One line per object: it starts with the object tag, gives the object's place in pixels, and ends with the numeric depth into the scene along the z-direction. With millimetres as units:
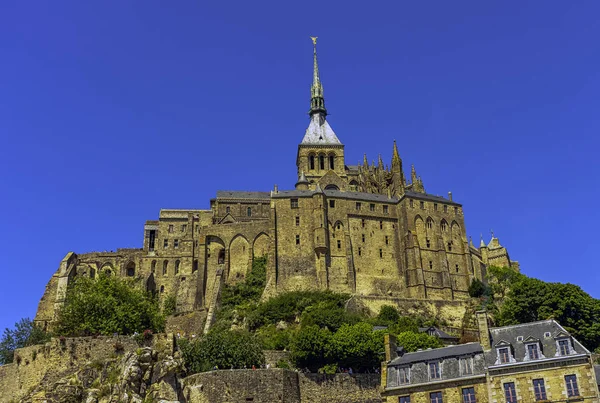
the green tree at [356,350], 60094
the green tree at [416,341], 62219
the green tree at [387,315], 79938
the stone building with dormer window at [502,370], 42688
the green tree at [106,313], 64000
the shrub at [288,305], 84312
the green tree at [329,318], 73688
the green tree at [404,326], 70731
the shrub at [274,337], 68031
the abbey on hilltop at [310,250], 96000
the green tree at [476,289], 95688
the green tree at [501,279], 92312
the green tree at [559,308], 67375
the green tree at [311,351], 60781
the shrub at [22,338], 72250
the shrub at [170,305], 98062
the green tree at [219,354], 54500
